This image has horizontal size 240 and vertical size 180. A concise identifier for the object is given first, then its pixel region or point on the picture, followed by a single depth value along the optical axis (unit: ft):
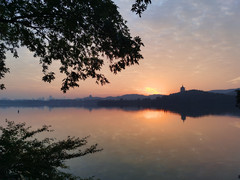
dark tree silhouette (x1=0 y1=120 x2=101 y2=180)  34.47
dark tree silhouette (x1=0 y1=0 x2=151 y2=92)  27.40
